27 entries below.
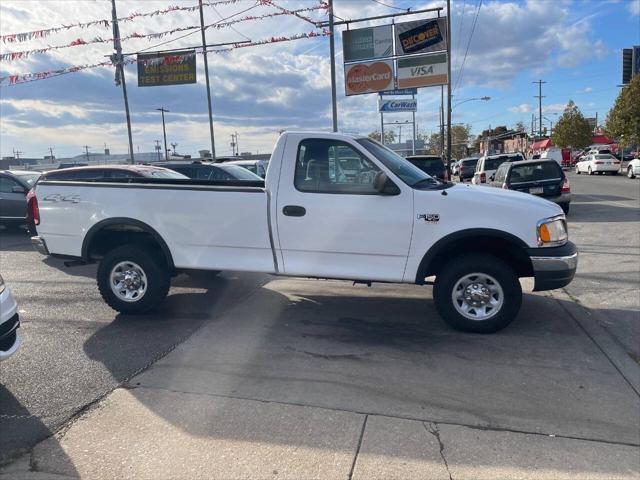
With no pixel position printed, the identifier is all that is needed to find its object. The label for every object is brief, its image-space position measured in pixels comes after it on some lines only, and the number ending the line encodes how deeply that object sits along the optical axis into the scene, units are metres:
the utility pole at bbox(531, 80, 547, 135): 93.37
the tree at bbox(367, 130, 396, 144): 97.09
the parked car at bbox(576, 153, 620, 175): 36.75
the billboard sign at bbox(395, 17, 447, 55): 19.70
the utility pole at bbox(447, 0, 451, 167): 19.53
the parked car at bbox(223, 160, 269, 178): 18.11
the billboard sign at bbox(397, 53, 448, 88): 21.06
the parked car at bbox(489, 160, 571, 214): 13.23
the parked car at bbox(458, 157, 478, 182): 35.10
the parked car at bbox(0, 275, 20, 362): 3.77
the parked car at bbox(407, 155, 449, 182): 16.34
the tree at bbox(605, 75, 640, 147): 38.16
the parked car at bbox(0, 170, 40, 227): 12.24
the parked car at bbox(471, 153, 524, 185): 19.42
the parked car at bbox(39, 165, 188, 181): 9.49
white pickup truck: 4.96
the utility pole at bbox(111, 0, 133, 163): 18.22
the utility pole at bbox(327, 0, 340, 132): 17.04
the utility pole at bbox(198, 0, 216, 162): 26.11
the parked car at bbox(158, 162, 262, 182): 13.41
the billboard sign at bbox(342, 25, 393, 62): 20.09
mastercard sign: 21.22
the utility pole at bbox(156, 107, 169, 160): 62.20
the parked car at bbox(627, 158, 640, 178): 29.89
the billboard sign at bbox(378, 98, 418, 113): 41.31
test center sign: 23.55
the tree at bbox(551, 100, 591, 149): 67.81
